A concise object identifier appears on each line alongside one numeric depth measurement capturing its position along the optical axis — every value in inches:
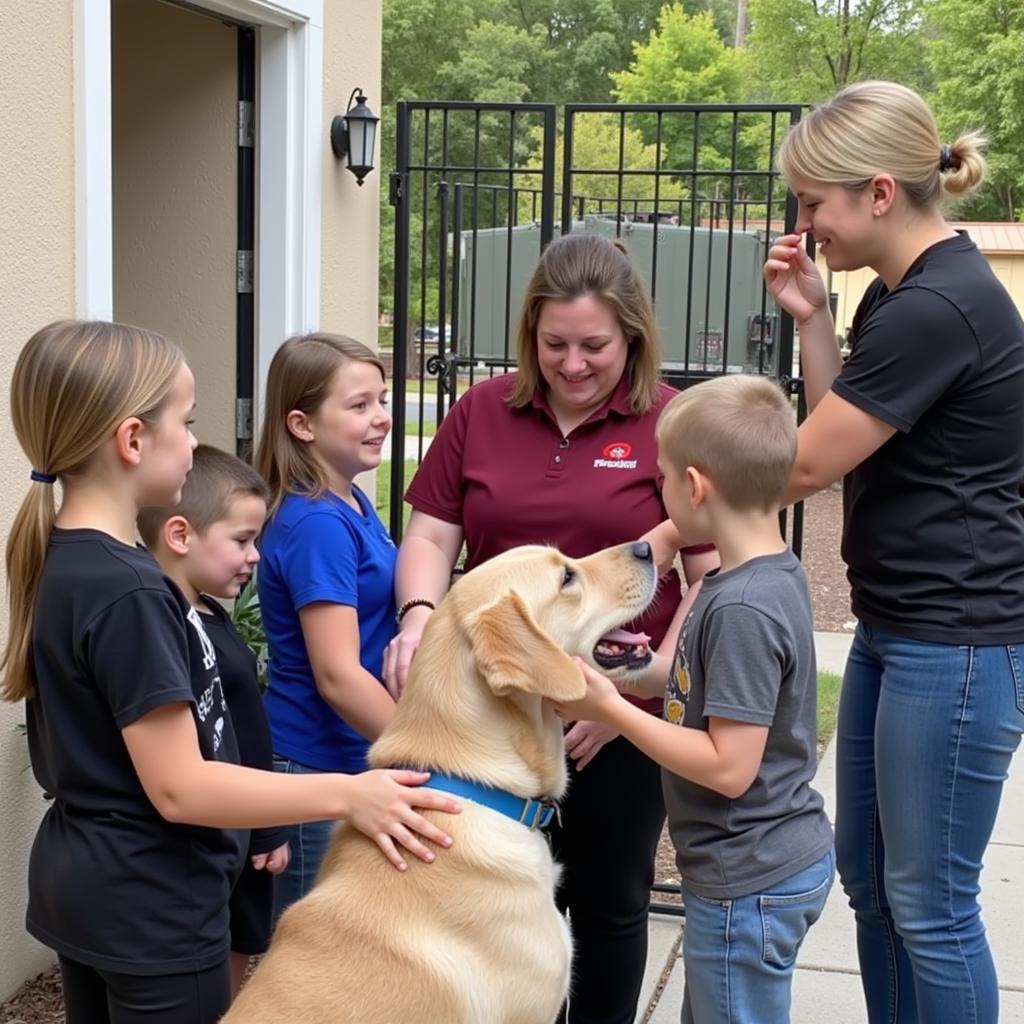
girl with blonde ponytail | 85.4
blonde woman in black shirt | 108.3
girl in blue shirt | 121.0
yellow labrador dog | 93.2
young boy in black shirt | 113.3
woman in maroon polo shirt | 123.1
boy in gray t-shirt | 98.0
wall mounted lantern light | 217.6
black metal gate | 252.7
